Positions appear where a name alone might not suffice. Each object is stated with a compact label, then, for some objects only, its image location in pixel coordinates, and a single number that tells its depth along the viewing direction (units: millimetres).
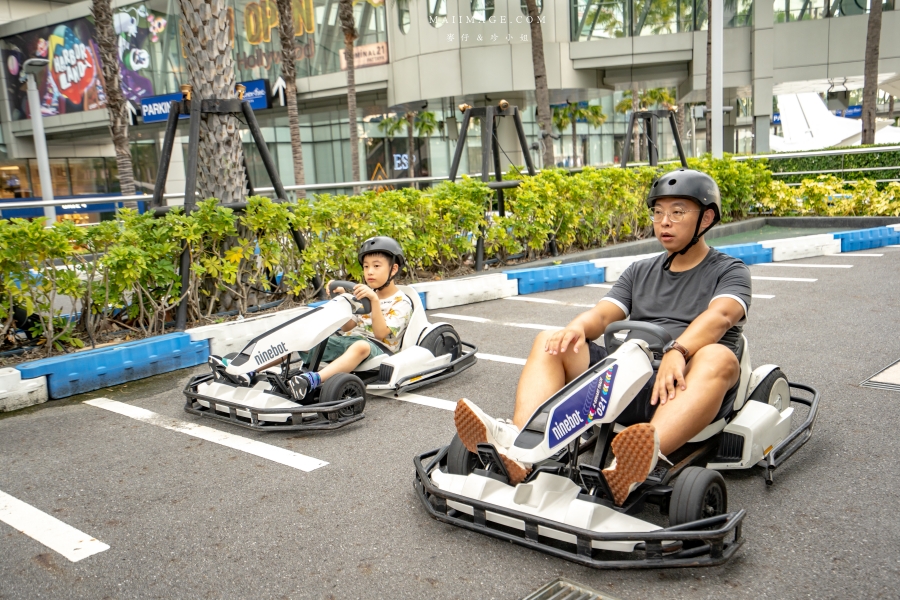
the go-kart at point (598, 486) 2658
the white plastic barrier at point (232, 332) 6172
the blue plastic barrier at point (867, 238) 10430
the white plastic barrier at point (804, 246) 10047
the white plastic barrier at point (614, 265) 9289
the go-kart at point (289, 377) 4320
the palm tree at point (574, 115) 36312
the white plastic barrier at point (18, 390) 5031
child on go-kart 4781
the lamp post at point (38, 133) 15523
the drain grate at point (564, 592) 2572
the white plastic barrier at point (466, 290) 8016
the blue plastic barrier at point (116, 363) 5270
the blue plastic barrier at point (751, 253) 9844
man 3020
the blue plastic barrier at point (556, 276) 8672
